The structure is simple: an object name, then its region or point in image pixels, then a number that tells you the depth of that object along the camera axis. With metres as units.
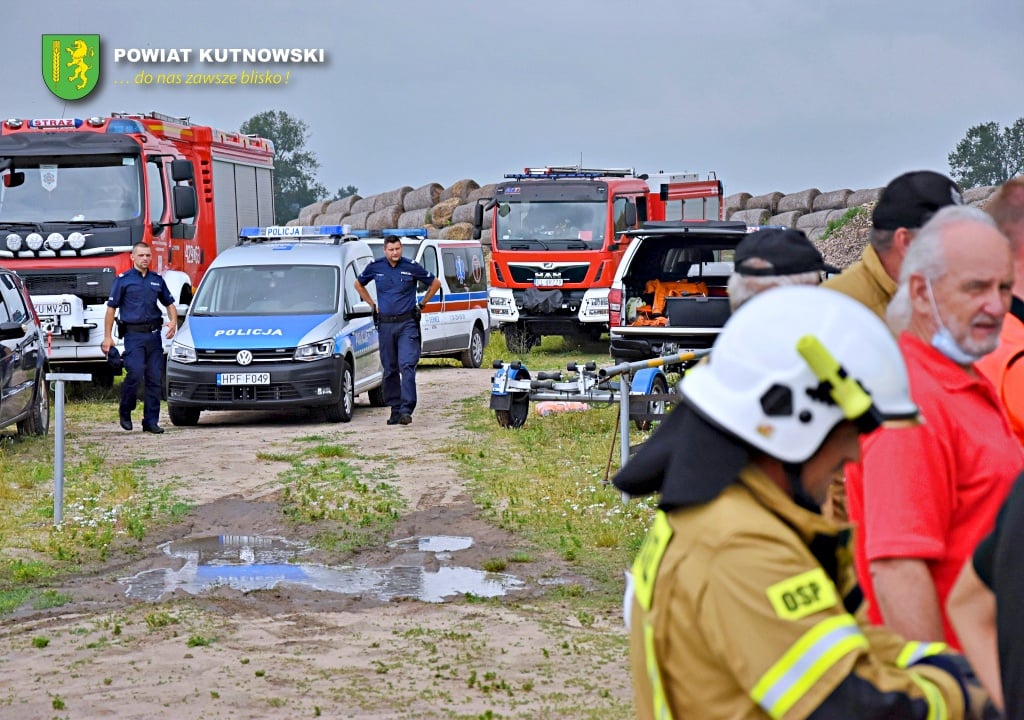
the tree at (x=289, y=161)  117.44
